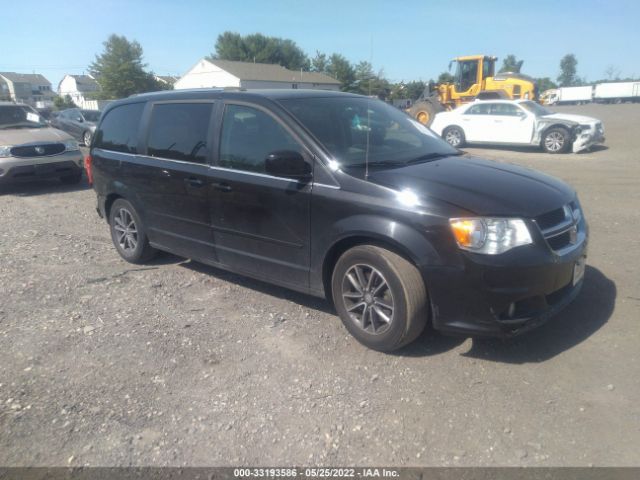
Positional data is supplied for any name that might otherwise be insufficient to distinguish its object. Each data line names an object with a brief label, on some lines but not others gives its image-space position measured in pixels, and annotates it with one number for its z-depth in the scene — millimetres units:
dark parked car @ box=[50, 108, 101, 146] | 19234
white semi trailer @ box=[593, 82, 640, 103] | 62688
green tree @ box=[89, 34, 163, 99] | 62688
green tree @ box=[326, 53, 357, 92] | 60531
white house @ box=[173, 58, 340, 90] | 53438
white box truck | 68188
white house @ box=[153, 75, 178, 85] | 75650
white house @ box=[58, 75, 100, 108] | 97500
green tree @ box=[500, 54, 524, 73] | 134288
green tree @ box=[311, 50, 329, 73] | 73875
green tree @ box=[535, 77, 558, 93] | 121119
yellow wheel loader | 20594
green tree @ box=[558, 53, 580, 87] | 150625
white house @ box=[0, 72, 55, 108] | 95200
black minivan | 3145
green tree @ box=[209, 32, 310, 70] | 77438
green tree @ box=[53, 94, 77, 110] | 62638
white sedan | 14656
